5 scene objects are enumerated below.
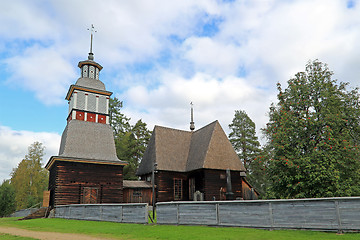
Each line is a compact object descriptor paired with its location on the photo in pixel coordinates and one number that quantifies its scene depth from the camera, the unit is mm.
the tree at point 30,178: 49125
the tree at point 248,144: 45844
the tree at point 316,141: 18844
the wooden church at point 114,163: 25656
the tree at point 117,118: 49156
